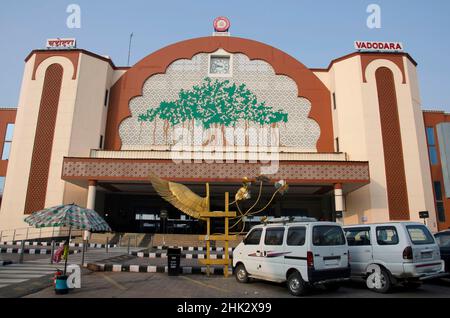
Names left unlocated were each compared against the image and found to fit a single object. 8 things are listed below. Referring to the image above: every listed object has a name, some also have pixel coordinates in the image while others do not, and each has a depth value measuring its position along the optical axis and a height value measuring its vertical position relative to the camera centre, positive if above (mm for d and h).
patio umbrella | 8125 +294
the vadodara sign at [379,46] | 26062 +15311
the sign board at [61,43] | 26500 +15472
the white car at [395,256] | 7516 -544
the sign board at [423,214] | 15659 +987
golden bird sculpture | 10484 +1129
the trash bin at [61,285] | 7336 -1281
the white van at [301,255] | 7262 -548
